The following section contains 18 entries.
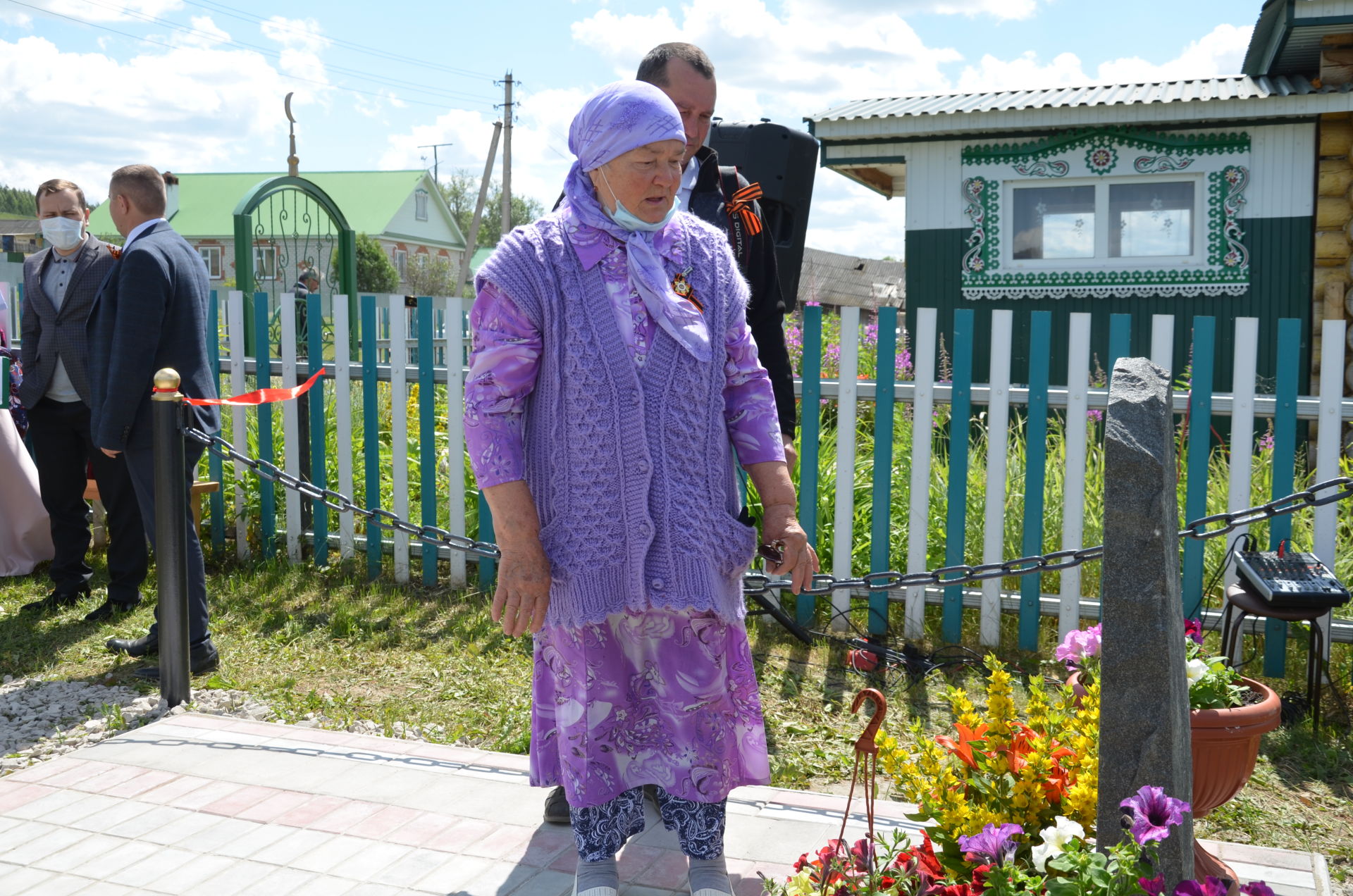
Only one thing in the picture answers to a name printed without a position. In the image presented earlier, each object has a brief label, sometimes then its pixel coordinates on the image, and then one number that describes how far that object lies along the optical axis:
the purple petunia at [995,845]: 2.02
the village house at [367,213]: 45.56
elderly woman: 2.34
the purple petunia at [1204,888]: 1.83
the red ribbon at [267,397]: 4.80
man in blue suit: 4.46
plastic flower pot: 2.46
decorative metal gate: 8.58
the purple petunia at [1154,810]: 1.83
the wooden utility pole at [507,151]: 40.00
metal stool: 3.81
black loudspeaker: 4.15
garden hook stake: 2.12
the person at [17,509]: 6.24
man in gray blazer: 5.30
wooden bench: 6.10
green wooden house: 9.46
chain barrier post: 4.02
